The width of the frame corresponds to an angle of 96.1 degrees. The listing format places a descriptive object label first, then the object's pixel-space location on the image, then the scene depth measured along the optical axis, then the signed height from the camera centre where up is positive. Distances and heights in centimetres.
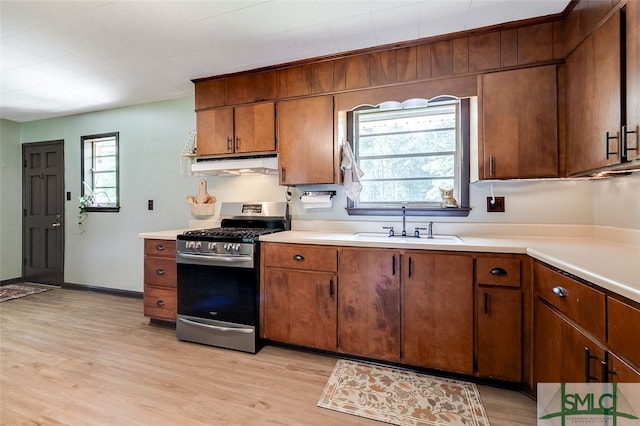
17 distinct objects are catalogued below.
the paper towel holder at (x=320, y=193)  265 +18
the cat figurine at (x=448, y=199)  239 +11
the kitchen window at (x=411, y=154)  240 +51
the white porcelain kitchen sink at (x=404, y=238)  203 -20
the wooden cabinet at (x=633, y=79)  127 +60
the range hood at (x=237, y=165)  259 +44
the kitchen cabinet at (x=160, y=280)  269 -64
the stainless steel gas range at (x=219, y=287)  228 -62
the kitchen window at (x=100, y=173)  384 +54
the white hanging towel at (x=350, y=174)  247 +34
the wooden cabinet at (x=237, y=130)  263 +79
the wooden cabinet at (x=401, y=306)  179 -65
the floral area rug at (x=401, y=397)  158 -112
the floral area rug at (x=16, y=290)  370 -107
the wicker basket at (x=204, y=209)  319 +3
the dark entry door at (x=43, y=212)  414 +0
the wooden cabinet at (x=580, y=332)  95 -49
